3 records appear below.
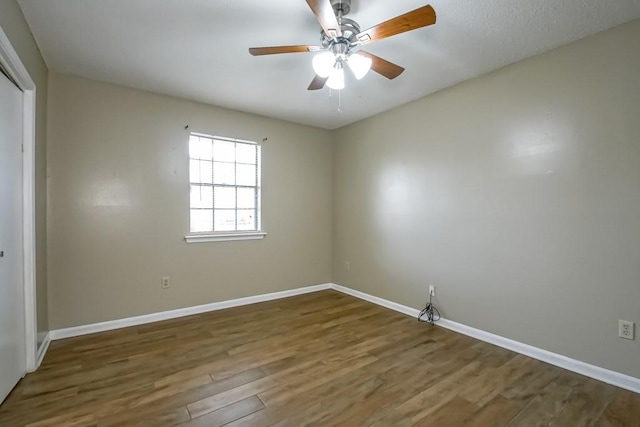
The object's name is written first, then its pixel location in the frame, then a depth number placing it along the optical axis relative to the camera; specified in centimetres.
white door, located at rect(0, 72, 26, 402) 179
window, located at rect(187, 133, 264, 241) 358
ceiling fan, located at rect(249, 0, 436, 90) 156
